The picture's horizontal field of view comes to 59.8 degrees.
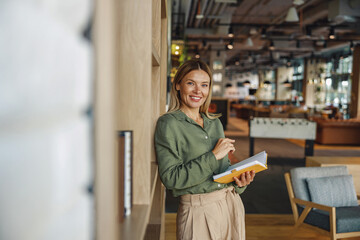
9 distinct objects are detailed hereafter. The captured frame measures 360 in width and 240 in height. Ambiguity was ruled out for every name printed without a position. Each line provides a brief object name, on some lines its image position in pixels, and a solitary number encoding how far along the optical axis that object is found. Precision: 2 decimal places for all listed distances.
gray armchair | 3.21
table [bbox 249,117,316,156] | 8.02
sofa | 10.36
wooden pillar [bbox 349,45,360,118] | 13.37
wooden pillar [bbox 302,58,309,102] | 21.87
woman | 1.64
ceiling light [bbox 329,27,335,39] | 10.39
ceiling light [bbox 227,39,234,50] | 11.81
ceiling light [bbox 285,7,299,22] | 8.05
